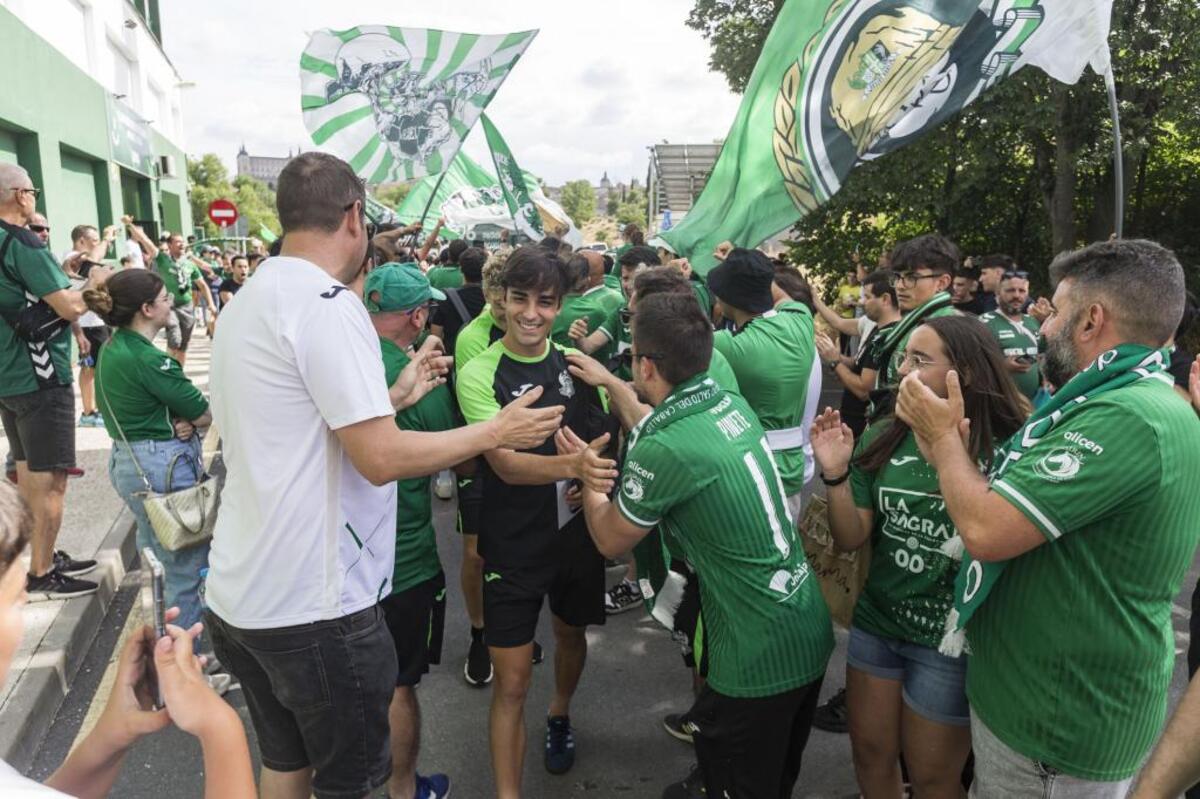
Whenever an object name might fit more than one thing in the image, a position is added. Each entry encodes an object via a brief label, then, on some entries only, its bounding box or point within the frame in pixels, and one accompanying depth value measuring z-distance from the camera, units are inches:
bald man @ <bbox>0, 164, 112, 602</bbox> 169.3
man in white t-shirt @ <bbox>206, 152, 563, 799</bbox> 76.1
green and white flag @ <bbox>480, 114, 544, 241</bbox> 381.4
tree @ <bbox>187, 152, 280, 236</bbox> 2105.1
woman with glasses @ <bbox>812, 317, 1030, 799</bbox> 93.3
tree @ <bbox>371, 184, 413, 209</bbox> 3935.5
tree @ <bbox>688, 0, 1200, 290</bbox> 438.0
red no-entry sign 724.0
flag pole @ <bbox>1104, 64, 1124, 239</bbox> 154.7
